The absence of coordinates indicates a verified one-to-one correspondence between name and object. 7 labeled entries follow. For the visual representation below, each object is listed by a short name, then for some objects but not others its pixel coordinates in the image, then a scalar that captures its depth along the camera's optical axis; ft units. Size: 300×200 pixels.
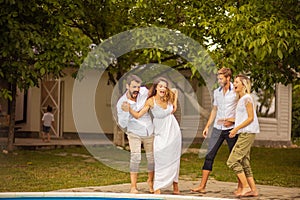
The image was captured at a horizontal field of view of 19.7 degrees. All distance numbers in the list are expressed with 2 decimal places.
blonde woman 32.56
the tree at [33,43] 48.04
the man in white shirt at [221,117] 33.09
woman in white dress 32.30
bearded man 32.33
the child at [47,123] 76.03
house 87.39
